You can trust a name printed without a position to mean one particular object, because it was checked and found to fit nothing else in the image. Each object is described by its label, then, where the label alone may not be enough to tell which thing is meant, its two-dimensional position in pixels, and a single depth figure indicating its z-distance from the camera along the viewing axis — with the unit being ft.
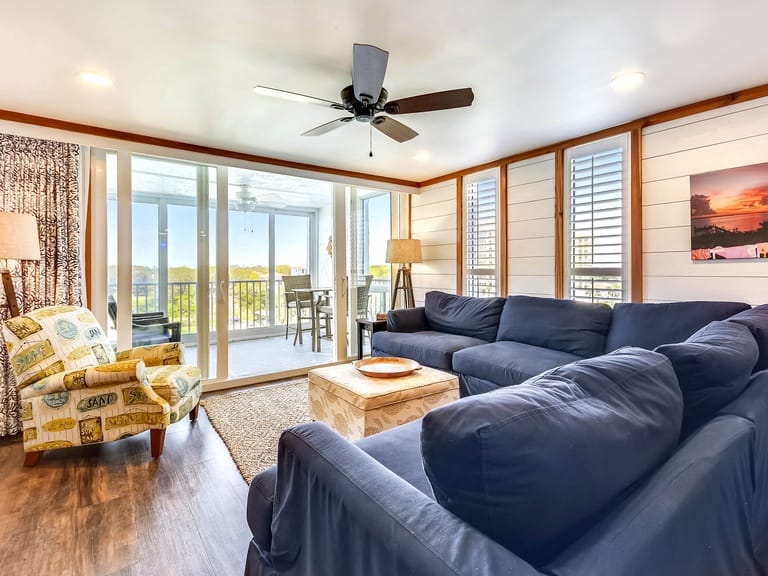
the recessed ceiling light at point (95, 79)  7.87
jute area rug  8.25
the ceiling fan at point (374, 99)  6.24
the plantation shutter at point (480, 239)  14.51
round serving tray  8.49
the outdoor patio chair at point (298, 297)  20.16
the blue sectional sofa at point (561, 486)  2.19
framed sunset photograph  8.63
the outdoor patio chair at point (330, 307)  16.75
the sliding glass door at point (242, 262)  11.70
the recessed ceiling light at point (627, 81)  8.11
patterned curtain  9.44
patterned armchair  7.64
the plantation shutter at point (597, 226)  11.03
